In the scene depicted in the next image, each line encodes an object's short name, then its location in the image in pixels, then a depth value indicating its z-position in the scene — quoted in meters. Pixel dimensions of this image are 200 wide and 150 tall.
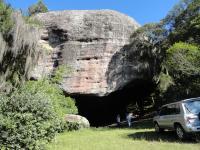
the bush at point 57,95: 9.65
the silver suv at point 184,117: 6.28
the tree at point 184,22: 10.39
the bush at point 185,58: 9.39
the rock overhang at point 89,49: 12.47
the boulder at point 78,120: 11.16
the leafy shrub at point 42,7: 20.70
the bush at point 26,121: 4.82
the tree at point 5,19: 9.75
